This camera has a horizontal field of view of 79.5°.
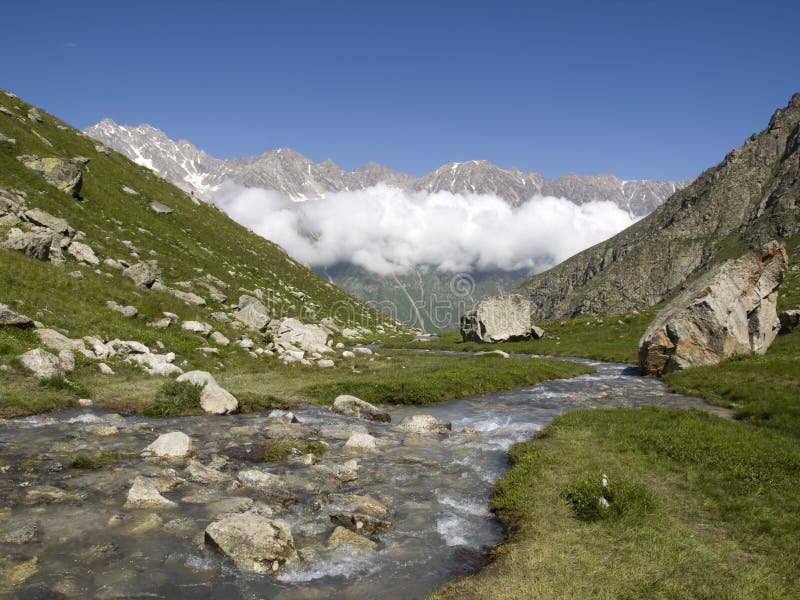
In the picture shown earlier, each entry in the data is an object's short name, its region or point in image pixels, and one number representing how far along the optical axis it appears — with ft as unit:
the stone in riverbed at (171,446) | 54.01
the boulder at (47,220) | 140.77
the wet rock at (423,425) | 76.74
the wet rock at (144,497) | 40.91
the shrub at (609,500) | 41.57
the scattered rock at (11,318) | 84.48
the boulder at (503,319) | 238.89
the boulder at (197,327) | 126.00
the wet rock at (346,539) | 37.50
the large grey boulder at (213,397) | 77.36
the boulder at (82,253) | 139.36
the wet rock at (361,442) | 63.67
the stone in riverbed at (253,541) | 33.63
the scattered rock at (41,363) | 76.48
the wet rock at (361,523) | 40.06
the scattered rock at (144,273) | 146.41
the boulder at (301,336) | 154.40
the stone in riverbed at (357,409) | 84.48
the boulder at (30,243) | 118.83
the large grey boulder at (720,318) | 119.85
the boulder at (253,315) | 161.89
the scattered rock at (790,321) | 147.84
